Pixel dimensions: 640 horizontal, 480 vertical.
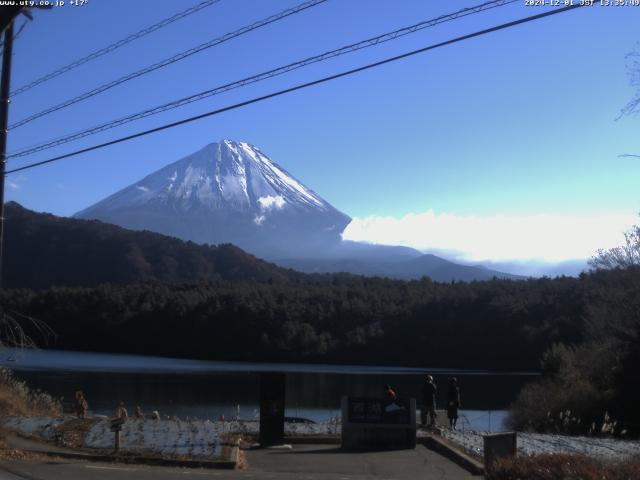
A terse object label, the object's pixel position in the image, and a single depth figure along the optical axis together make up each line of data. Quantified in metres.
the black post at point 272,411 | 15.93
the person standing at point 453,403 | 21.77
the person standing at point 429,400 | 19.61
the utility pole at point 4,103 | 13.94
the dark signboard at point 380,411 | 16.31
